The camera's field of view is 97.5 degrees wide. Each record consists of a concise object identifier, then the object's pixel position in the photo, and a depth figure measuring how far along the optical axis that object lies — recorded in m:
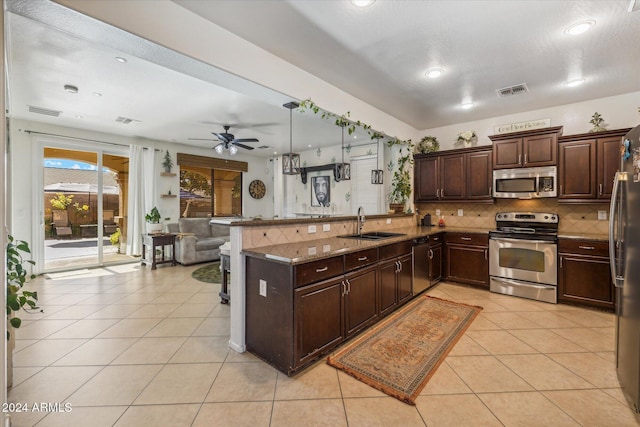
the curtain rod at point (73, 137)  5.01
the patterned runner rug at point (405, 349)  2.07
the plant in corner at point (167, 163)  6.65
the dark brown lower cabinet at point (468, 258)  4.21
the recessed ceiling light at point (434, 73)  3.11
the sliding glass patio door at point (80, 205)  5.32
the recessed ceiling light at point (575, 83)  3.34
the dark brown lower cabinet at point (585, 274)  3.38
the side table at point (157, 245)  5.62
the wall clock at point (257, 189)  8.53
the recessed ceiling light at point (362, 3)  2.03
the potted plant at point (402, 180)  5.11
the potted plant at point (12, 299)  1.67
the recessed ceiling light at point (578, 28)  2.29
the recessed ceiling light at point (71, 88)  3.63
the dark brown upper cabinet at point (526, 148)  3.88
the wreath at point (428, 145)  5.07
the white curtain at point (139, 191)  6.19
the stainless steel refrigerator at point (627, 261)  1.76
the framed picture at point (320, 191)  6.96
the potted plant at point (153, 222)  5.88
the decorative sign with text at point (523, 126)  4.28
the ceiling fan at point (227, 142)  5.19
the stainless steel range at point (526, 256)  3.68
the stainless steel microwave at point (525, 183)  3.90
